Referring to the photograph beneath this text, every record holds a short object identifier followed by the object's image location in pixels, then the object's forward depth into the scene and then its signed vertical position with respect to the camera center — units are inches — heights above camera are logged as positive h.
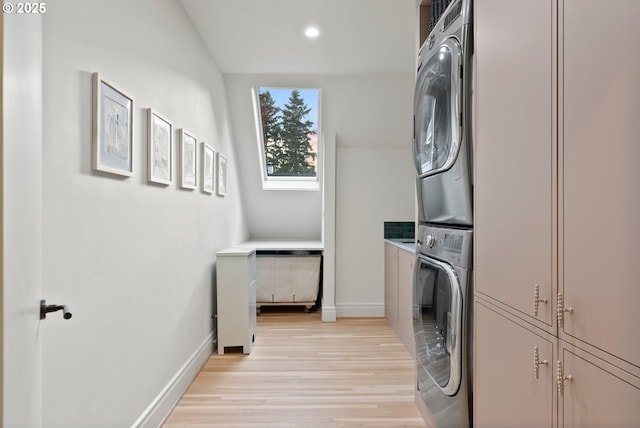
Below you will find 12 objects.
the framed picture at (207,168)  116.6 +15.2
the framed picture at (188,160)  96.9 +14.7
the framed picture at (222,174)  138.4 +15.3
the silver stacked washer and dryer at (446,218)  55.2 -0.6
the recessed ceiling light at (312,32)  111.7 +55.9
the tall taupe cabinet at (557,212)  27.1 +0.2
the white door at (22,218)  31.7 -0.5
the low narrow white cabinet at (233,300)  121.3 -28.5
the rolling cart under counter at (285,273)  166.9 -26.8
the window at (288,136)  168.7 +37.9
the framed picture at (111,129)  55.8 +14.0
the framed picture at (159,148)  76.7 +14.5
